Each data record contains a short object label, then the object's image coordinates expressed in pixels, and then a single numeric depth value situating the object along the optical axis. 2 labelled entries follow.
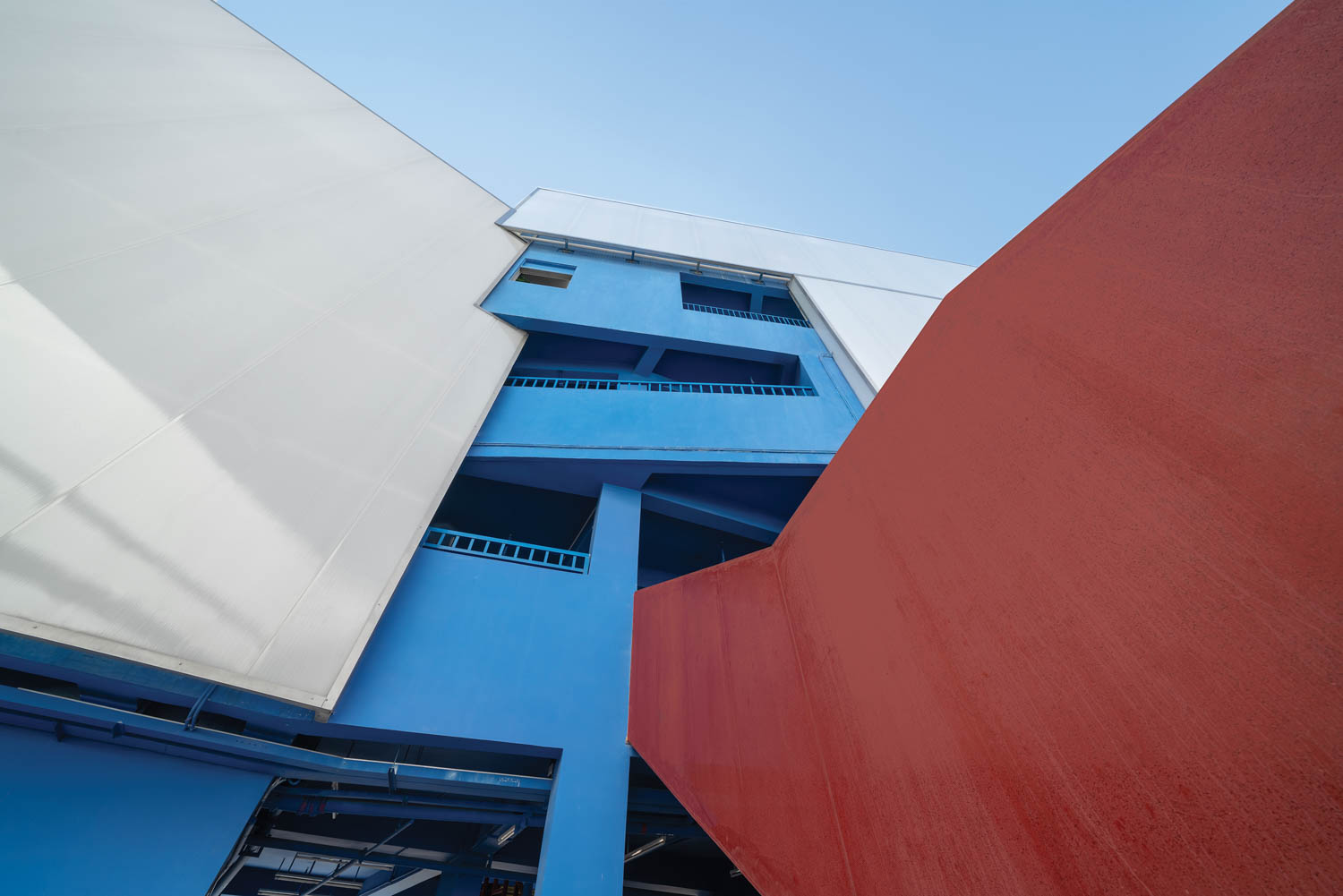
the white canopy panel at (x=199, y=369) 2.94
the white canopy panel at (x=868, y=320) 7.41
